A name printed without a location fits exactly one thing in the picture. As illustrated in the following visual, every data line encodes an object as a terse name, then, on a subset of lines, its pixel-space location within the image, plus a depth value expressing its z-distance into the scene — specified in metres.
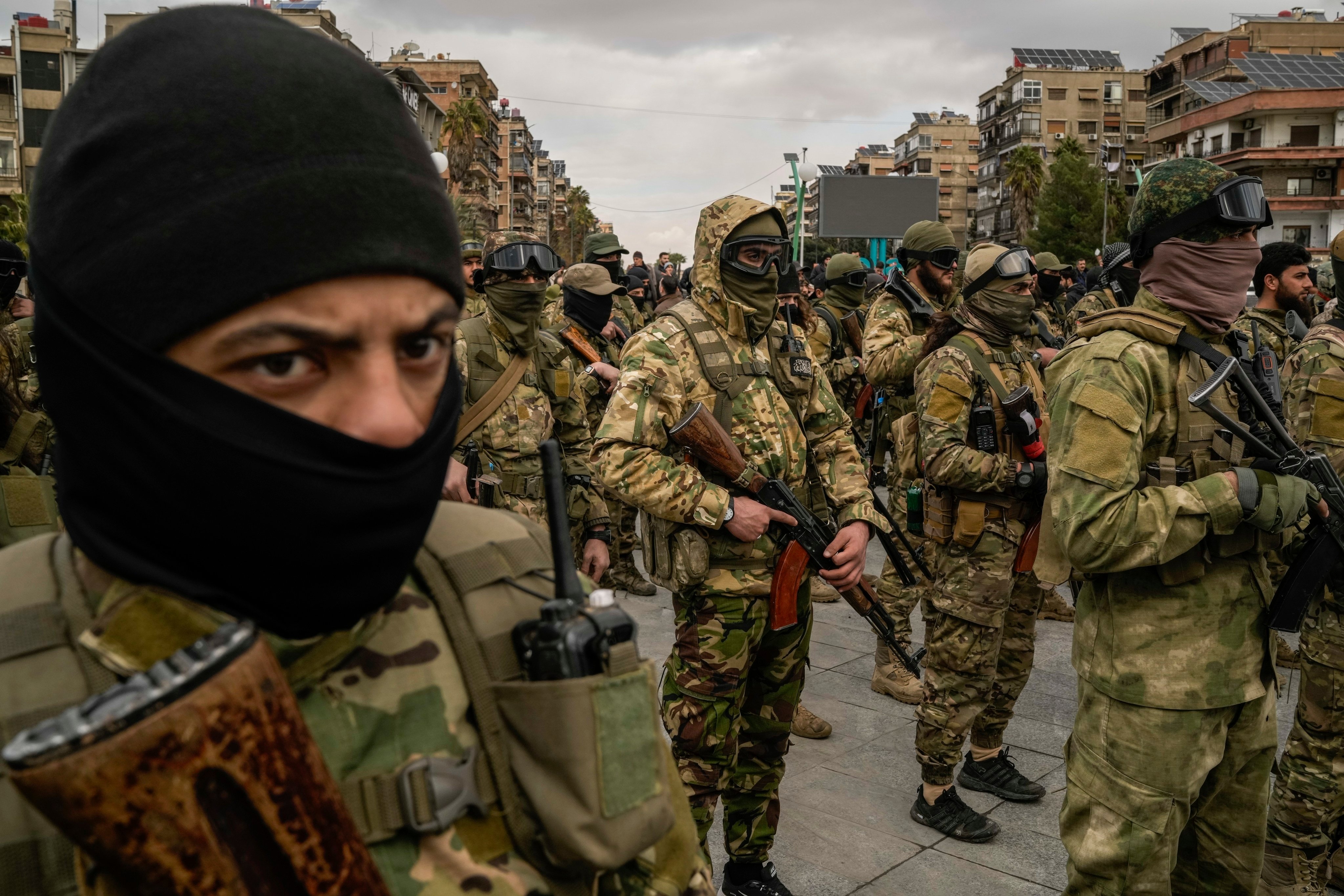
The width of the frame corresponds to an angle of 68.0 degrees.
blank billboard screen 35.69
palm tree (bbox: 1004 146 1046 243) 63.03
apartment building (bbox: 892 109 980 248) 110.50
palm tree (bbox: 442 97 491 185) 59.50
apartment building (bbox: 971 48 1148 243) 89.00
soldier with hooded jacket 3.55
